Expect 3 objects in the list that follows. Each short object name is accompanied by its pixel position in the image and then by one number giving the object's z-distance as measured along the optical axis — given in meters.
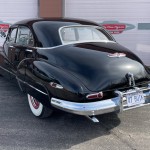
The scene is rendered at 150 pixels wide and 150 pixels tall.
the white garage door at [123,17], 8.56
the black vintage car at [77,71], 3.55
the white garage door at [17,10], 8.83
